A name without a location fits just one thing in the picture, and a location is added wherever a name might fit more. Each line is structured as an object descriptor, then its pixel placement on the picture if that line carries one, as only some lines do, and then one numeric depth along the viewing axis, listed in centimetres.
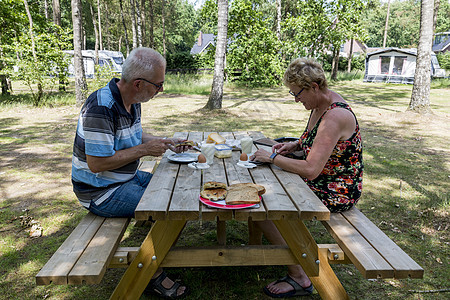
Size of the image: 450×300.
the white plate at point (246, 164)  249
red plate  174
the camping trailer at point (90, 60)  2473
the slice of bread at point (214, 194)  183
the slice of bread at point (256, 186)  193
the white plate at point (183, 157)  259
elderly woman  224
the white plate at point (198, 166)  244
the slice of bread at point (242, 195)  176
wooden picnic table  175
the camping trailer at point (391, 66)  2441
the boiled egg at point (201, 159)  249
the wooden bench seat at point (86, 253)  166
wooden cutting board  325
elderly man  210
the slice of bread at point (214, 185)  196
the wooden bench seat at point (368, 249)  172
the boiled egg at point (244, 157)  257
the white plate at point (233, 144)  308
